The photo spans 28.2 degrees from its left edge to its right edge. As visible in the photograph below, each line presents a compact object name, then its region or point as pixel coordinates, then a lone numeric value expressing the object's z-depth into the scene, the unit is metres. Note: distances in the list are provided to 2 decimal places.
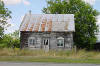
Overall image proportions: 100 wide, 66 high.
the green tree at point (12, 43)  41.34
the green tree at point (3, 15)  31.63
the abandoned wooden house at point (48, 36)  26.69
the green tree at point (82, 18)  37.09
